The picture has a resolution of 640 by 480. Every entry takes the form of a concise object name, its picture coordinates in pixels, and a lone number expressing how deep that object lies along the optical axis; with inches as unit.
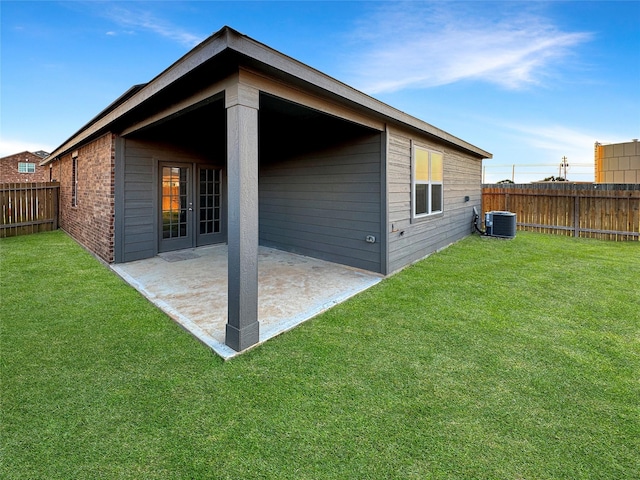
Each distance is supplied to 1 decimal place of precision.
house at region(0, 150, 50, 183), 1074.1
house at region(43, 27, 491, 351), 109.4
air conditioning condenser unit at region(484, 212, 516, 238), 341.7
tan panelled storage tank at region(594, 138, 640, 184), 529.3
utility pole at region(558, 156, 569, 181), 688.4
